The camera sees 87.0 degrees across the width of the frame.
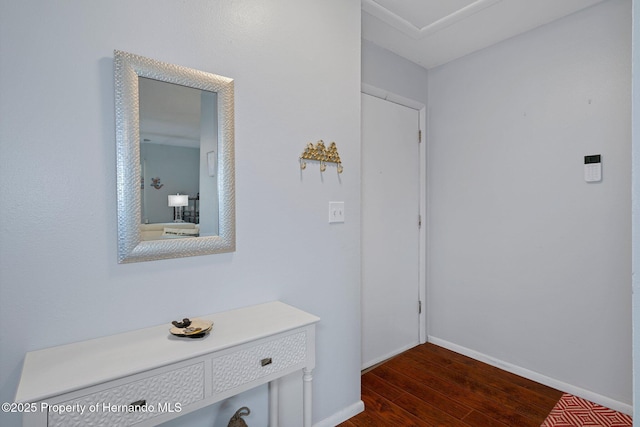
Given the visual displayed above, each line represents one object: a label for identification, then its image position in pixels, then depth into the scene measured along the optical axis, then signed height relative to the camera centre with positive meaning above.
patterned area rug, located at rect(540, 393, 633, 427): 1.89 -1.21
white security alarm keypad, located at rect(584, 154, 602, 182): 2.04 +0.24
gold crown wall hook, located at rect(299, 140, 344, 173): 1.73 +0.29
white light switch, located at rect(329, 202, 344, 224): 1.85 -0.01
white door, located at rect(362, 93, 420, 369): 2.54 -0.16
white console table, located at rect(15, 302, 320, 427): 0.89 -0.49
